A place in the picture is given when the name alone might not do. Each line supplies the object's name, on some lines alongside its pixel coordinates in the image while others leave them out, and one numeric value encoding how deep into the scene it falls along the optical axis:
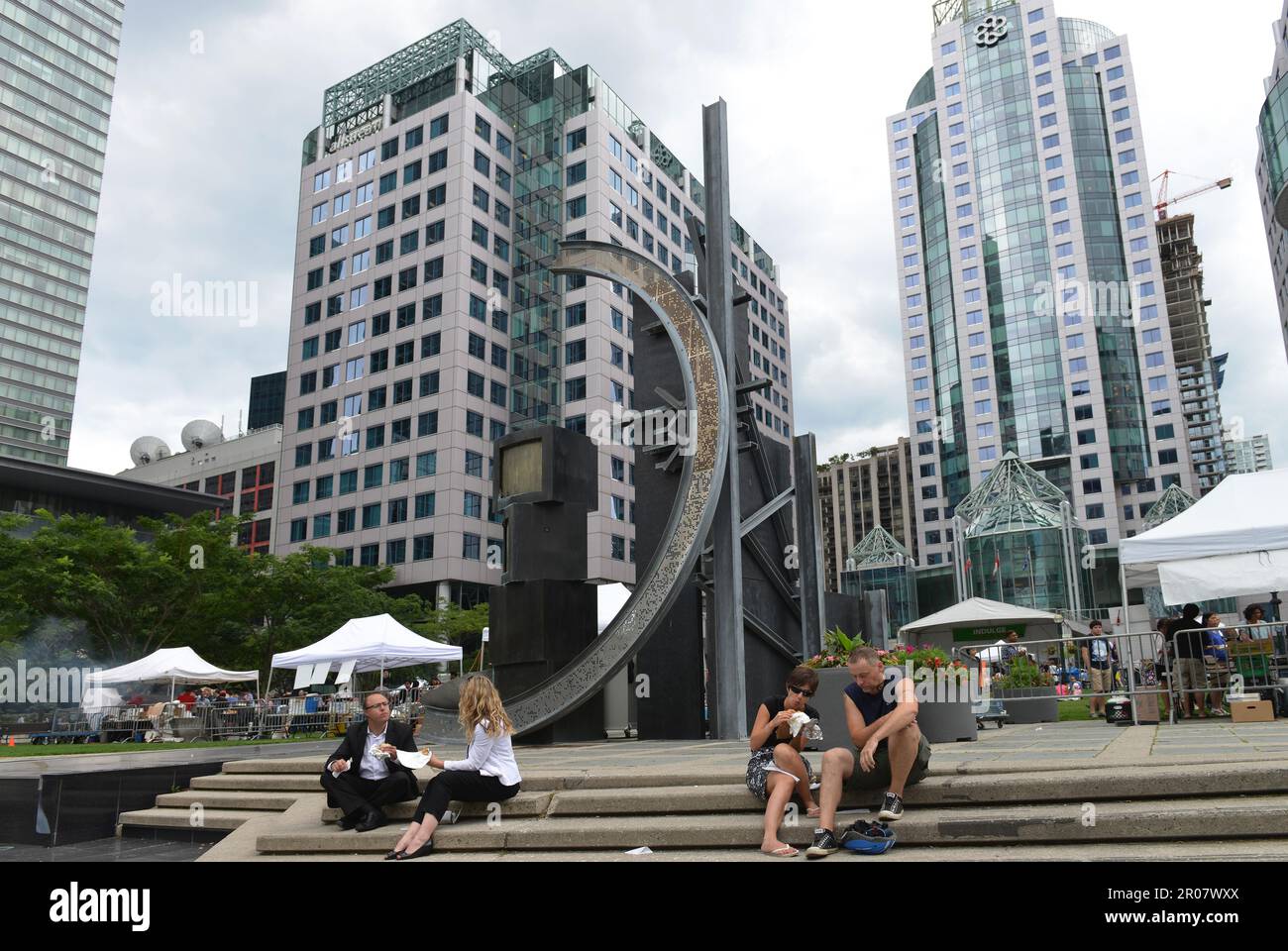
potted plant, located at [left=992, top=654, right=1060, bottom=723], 16.70
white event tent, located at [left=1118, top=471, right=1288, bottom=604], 12.44
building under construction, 139.88
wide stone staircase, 6.00
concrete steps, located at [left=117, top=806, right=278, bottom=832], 10.72
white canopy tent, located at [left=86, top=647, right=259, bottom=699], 25.62
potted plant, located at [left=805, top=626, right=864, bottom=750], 10.41
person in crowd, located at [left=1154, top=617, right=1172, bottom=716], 13.17
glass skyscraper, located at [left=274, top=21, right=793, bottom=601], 60.84
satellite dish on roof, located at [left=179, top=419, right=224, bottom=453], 100.50
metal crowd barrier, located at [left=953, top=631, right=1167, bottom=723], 13.58
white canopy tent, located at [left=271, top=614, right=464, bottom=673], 23.16
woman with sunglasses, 6.95
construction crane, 157.88
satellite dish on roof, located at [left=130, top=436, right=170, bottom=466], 104.12
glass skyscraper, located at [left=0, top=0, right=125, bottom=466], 102.06
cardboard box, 12.41
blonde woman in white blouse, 8.02
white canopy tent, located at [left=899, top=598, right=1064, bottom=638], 22.59
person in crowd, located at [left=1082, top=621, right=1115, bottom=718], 16.15
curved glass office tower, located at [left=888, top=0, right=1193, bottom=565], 93.81
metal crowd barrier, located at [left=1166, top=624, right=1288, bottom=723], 13.23
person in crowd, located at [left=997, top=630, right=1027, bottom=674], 18.50
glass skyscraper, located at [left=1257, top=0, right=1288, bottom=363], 47.31
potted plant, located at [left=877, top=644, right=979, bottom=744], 10.74
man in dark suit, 8.47
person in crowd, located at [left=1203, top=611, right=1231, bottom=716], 13.26
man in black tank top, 6.71
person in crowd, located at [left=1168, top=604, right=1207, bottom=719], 13.23
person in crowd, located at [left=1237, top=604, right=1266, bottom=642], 14.09
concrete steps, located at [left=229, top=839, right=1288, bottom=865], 5.47
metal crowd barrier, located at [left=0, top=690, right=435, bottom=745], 25.66
